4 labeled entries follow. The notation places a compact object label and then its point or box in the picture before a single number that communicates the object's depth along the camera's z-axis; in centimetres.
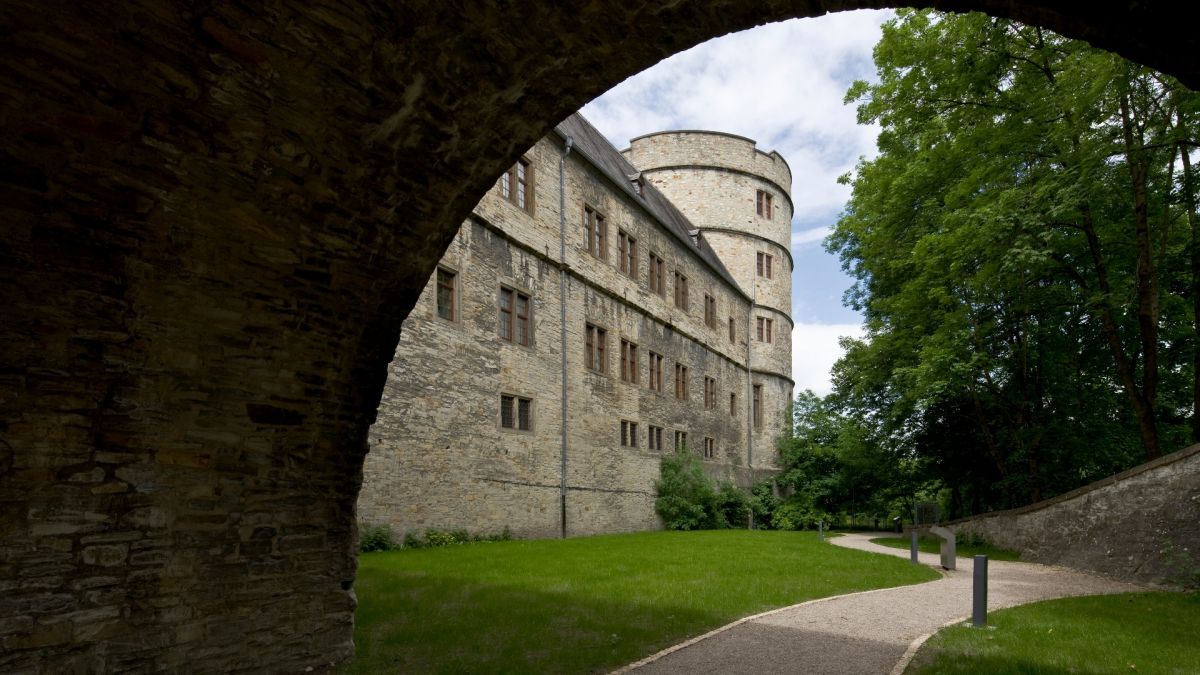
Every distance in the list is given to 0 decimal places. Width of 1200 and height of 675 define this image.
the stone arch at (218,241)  411
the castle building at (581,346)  1553
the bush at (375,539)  1362
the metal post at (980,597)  779
